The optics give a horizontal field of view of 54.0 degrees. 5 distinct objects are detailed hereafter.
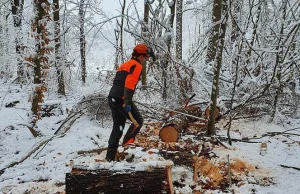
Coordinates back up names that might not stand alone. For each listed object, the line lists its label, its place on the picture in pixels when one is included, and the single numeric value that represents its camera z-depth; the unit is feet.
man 15.47
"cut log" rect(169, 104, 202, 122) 22.59
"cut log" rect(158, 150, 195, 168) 14.64
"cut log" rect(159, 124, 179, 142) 19.45
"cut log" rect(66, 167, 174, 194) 11.86
